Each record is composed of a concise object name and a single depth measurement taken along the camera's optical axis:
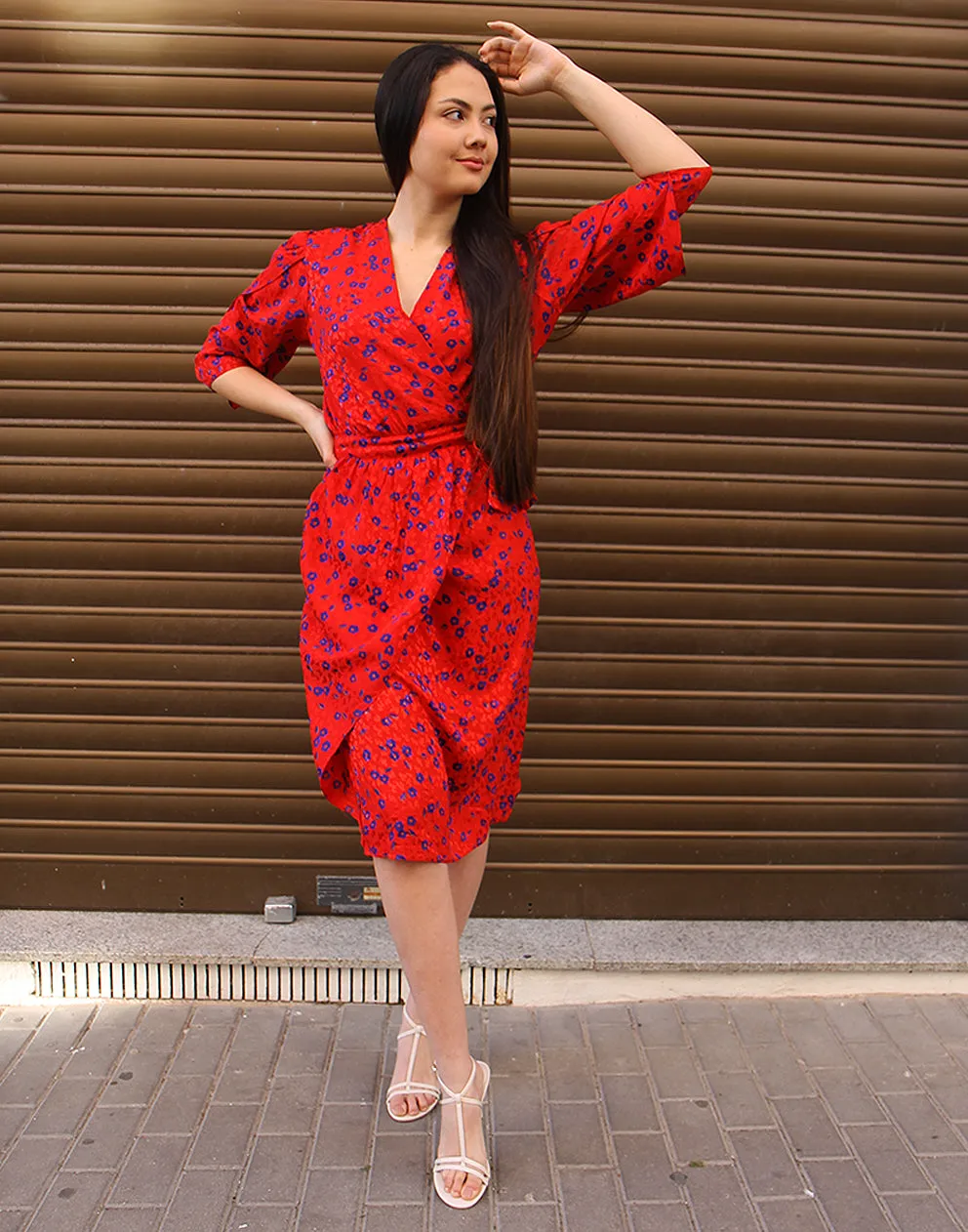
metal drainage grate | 3.19
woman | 2.25
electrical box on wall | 3.38
